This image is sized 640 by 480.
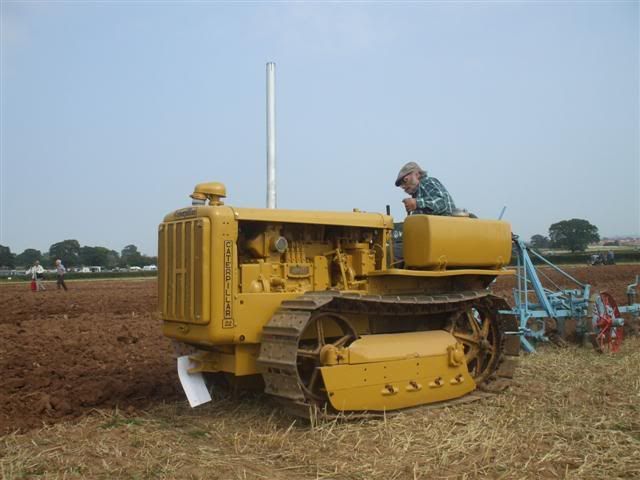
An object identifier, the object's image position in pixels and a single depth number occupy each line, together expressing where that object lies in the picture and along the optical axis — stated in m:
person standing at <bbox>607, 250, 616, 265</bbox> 49.72
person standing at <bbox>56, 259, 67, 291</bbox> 28.27
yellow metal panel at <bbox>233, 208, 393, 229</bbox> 6.35
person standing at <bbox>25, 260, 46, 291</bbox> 28.98
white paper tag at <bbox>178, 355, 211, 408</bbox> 6.36
